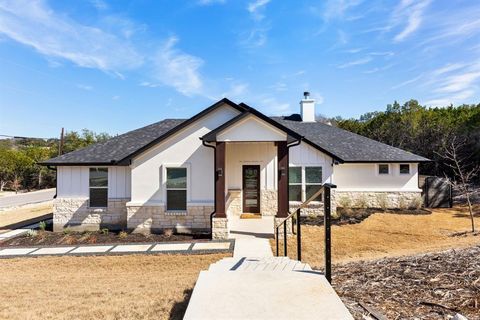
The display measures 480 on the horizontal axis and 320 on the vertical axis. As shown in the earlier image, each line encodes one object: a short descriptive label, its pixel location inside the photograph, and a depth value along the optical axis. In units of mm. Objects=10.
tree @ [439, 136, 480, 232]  23373
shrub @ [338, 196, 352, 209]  15633
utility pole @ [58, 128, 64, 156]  30938
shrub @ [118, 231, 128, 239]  11406
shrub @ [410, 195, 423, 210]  15820
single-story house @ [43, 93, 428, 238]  11305
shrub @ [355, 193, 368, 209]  15727
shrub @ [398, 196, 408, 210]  15850
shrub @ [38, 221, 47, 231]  12898
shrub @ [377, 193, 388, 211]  15773
